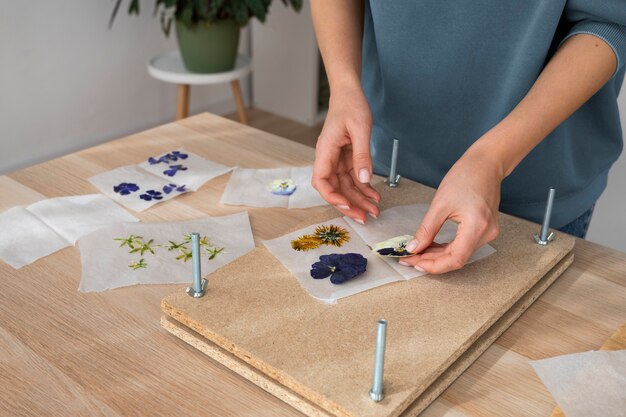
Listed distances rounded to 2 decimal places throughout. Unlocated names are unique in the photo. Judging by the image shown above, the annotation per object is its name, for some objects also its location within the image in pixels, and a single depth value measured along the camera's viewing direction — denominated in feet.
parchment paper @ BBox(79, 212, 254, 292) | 3.16
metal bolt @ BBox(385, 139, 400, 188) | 3.79
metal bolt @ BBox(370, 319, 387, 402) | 2.28
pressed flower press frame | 2.43
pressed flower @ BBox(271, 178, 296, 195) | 3.96
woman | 3.05
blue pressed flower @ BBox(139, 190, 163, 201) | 3.88
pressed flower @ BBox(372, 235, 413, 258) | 3.09
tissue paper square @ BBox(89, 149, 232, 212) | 3.89
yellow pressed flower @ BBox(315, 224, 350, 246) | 3.28
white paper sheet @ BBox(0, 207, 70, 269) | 3.34
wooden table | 2.49
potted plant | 9.28
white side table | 9.46
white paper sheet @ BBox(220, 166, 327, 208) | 3.85
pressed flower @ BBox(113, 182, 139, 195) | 3.94
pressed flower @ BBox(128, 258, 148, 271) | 3.24
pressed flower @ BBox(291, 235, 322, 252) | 3.22
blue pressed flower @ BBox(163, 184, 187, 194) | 3.97
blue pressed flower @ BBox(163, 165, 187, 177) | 4.14
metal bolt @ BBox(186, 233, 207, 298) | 2.81
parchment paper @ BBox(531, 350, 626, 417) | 2.43
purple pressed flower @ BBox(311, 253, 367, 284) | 2.93
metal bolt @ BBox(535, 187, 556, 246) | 3.22
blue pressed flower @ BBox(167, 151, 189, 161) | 4.36
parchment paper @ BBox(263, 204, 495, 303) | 2.91
